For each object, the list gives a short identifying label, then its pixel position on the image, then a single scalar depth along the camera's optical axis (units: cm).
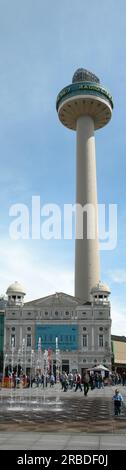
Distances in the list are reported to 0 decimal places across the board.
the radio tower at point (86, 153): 9531
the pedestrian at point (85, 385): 3822
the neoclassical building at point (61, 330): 8431
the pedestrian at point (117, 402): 2291
